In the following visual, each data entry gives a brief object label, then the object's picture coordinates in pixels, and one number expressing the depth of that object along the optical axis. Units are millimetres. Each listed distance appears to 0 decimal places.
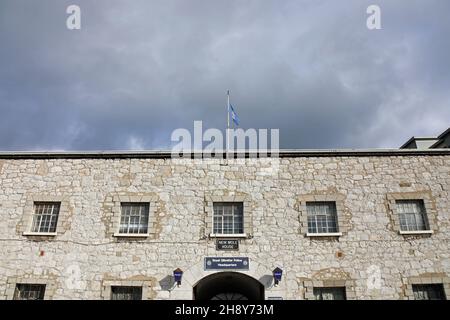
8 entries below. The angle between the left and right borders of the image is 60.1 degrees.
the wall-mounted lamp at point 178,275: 13125
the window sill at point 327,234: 13617
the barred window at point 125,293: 13172
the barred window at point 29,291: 13219
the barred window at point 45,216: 14227
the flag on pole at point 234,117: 16420
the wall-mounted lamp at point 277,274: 13070
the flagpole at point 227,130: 15434
